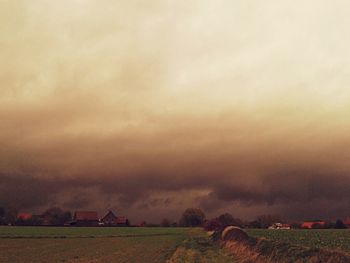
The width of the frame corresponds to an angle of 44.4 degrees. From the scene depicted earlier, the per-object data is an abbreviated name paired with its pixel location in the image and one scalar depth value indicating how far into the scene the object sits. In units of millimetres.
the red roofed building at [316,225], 149838
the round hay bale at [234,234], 49547
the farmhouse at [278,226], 174025
